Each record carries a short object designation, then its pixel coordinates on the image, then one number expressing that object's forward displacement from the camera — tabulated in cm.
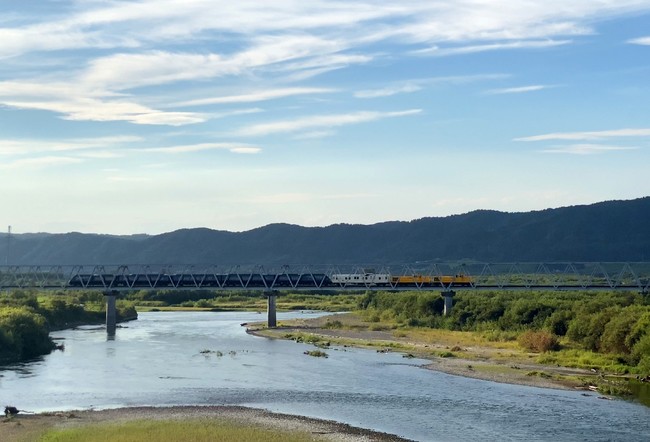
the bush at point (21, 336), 9719
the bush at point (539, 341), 10112
